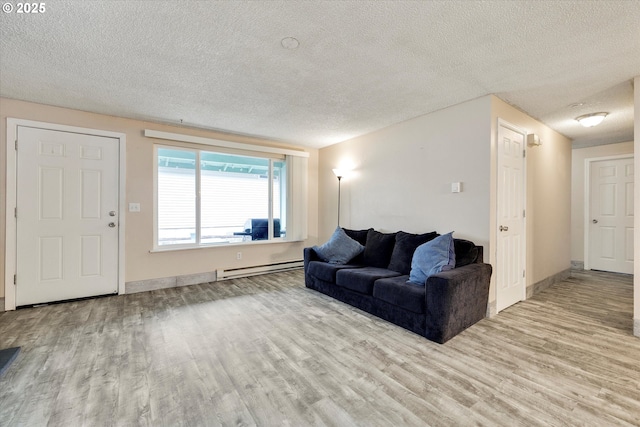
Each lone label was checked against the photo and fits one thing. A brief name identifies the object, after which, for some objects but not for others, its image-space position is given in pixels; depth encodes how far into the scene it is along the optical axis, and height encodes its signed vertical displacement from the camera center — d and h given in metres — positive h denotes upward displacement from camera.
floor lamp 4.84 +0.71
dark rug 1.38 -0.80
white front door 3.21 -0.06
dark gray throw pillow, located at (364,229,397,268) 3.68 -0.50
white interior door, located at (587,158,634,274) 4.78 -0.02
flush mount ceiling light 3.35 +1.19
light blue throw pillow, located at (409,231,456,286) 2.71 -0.46
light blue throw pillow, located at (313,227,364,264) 3.92 -0.54
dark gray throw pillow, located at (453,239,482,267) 2.86 -0.42
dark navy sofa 2.41 -0.76
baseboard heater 4.48 -1.01
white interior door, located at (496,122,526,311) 3.08 -0.06
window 4.15 +0.23
